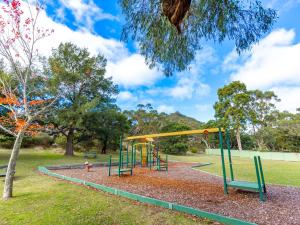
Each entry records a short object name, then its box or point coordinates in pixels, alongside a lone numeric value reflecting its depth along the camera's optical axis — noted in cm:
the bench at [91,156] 1579
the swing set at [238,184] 477
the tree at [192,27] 359
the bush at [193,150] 3091
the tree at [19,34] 552
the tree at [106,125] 1600
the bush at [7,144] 1969
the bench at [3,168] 778
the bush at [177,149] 2612
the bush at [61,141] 2186
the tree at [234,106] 2436
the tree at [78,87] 1395
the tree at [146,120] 3130
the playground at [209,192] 380
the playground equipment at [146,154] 1264
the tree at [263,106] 2677
